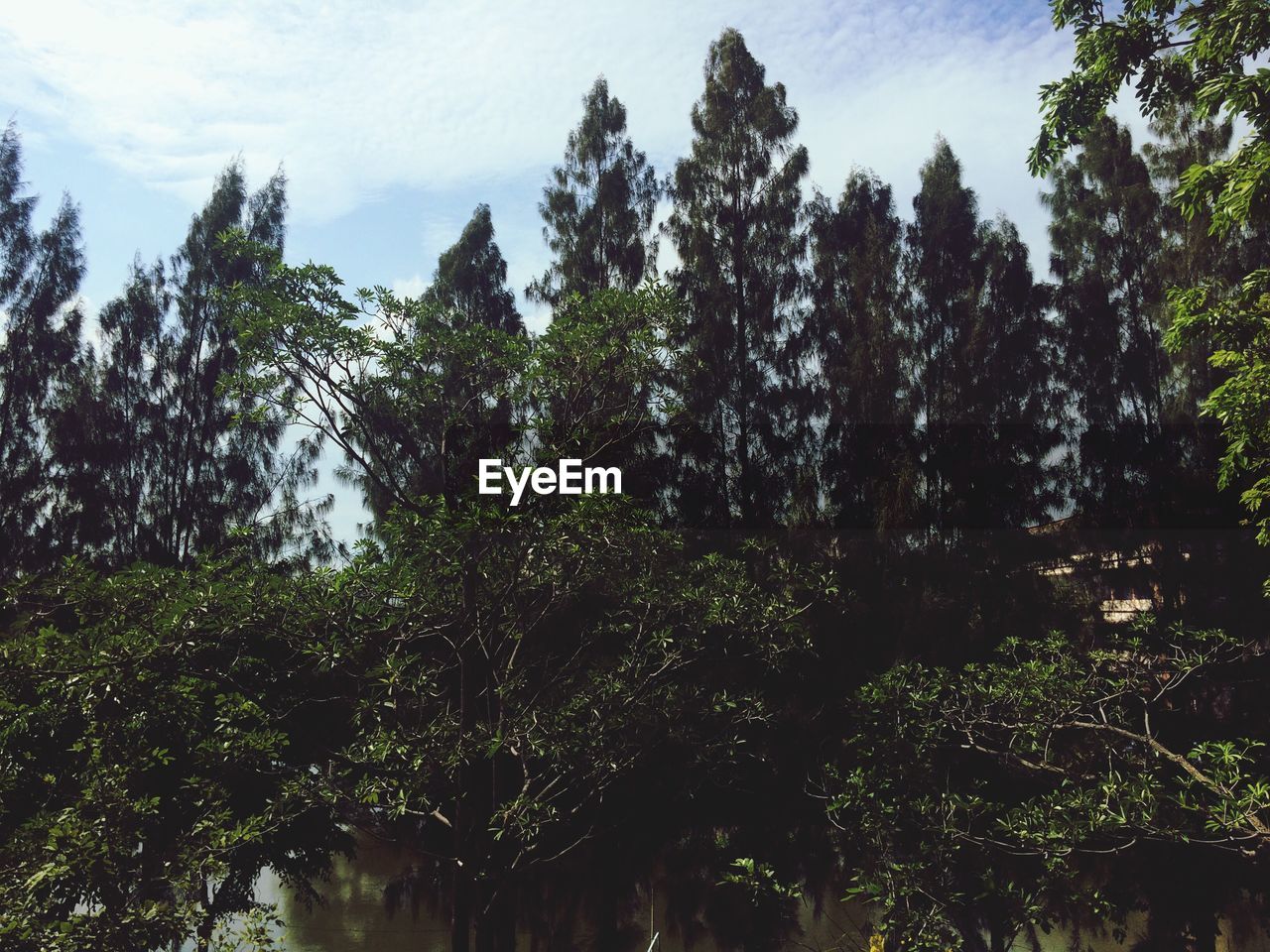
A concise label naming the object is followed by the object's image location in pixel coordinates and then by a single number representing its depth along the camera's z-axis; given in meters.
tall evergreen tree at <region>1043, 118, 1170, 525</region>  10.45
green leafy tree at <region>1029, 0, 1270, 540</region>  5.55
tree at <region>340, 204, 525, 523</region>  7.18
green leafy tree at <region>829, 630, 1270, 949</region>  6.40
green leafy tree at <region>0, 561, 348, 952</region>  5.16
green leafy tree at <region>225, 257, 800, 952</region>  6.20
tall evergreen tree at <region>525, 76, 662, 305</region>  12.58
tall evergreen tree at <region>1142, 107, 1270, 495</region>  9.92
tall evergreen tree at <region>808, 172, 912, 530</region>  10.87
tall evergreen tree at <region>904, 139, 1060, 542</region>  10.71
